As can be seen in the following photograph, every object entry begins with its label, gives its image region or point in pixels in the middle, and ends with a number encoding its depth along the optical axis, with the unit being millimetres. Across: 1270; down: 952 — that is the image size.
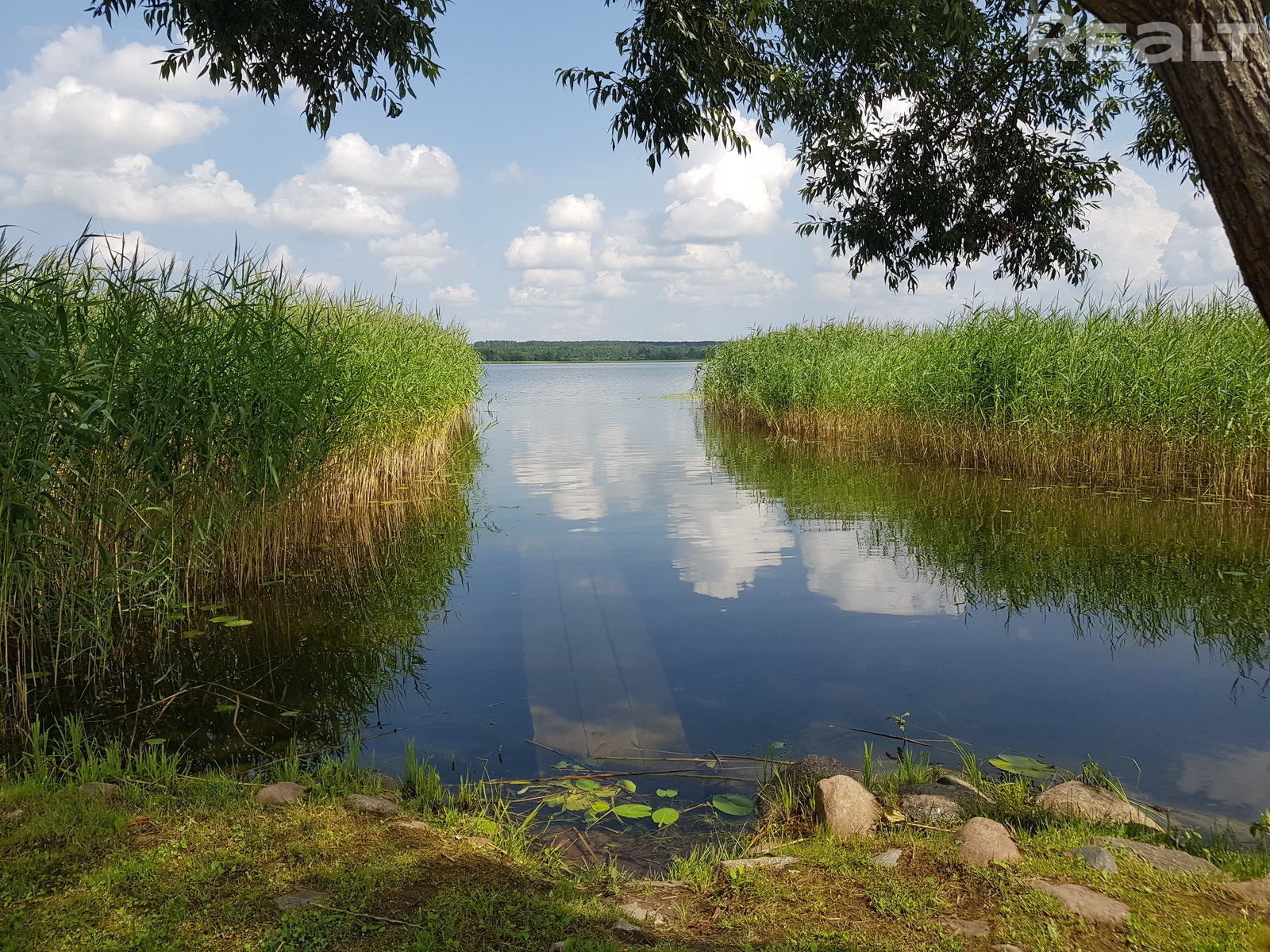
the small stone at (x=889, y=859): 3426
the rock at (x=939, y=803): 3893
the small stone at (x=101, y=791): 3729
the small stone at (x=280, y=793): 3846
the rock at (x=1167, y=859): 3268
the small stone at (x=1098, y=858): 3279
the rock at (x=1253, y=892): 2996
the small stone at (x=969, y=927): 2920
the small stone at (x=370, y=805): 3789
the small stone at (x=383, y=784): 4129
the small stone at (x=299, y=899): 2980
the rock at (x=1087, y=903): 2969
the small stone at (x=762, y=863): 3408
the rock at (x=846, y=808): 3746
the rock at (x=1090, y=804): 3766
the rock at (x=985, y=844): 3385
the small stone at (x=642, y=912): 3057
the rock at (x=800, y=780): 4027
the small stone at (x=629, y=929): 2908
